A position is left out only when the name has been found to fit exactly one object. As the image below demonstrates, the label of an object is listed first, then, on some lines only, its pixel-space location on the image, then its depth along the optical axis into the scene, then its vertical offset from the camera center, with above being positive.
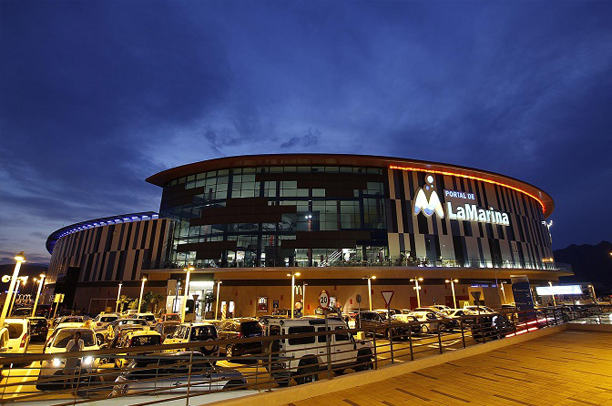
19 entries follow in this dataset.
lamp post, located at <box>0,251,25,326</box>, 13.26 +0.93
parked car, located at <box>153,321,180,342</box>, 19.08 -1.82
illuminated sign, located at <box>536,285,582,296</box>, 38.48 +1.16
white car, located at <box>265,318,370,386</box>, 9.92 -1.47
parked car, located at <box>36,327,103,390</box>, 12.59 -1.72
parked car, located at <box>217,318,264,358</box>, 14.91 -1.88
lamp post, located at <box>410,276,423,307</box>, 40.53 +2.42
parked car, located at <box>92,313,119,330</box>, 23.71 -1.61
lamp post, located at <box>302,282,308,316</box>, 37.03 +0.28
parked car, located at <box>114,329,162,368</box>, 12.97 -1.67
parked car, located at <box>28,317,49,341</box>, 22.70 -2.19
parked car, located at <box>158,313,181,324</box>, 26.10 -1.57
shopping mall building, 40.03 +8.68
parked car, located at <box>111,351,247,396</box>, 6.87 -1.89
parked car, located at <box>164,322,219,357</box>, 14.31 -1.65
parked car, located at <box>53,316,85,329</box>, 26.38 -1.85
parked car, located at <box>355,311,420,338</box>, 20.11 -1.45
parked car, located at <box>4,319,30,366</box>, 14.19 -1.62
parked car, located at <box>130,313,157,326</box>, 25.10 -1.46
